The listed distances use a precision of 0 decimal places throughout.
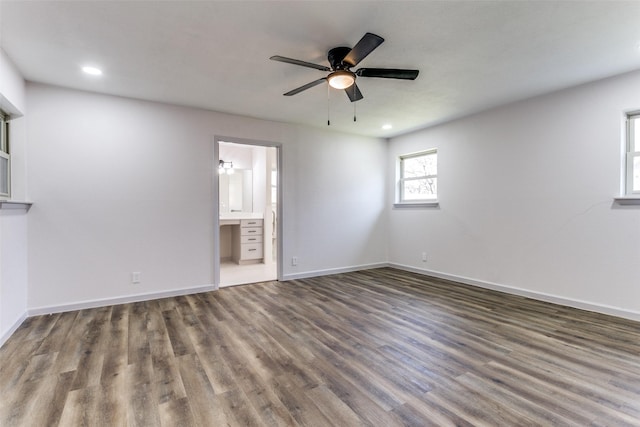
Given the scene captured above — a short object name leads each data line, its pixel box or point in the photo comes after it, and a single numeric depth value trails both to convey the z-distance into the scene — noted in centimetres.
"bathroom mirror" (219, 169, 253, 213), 672
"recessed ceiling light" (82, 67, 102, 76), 285
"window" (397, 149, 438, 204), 511
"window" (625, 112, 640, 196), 304
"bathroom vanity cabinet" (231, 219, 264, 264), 605
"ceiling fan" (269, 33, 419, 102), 232
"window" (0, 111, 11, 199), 283
